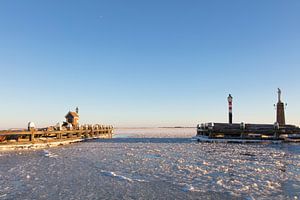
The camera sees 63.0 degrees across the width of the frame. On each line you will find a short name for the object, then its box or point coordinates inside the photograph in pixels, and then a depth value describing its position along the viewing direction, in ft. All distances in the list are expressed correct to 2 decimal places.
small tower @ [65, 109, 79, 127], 131.23
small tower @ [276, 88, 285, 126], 112.57
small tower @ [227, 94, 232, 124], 102.37
